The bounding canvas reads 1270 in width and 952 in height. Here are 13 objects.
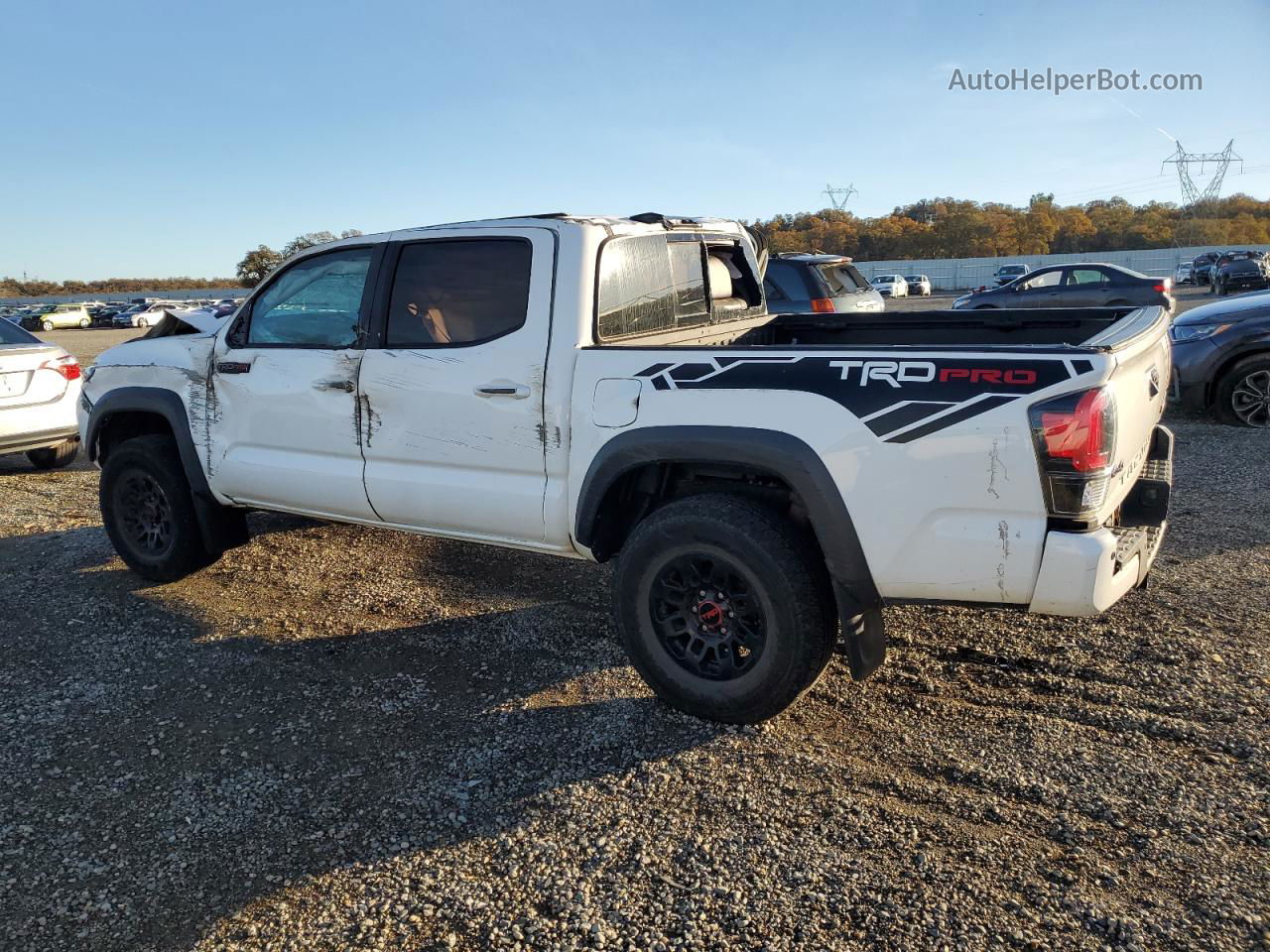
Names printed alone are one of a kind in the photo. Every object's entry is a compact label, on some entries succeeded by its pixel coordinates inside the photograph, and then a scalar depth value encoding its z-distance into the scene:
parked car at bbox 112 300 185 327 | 50.00
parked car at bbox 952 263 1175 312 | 18.19
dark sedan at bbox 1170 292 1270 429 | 8.43
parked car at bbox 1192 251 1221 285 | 42.50
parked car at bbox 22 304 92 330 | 50.41
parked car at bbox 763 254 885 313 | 10.34
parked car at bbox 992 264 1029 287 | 37.28
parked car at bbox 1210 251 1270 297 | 32.53
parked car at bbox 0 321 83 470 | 7.92
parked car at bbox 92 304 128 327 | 54.66
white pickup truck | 2.87
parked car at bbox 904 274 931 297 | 51.66
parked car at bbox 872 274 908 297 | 46.94
